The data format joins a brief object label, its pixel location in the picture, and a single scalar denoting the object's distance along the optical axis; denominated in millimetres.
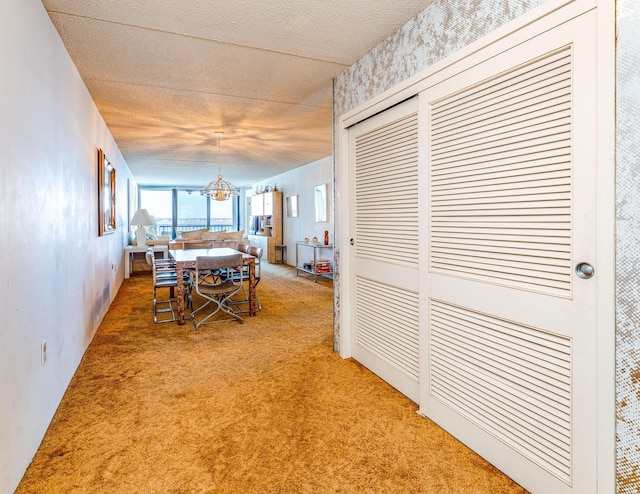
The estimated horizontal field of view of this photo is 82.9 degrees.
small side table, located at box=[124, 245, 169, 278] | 7082
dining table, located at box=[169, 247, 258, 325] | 3836
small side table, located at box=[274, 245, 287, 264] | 9297
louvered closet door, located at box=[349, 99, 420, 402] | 2244
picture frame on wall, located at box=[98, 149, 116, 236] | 3789
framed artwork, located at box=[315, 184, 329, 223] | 7001
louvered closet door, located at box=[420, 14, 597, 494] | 1298
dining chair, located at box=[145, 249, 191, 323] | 4172
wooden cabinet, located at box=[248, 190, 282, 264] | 9352
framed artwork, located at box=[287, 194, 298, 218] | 8453
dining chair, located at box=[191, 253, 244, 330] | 3762
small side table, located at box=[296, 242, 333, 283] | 6613
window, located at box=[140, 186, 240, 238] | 12286
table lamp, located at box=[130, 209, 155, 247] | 7453
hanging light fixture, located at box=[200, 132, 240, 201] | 6047
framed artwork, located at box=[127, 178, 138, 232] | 7629
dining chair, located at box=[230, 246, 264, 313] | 4539
